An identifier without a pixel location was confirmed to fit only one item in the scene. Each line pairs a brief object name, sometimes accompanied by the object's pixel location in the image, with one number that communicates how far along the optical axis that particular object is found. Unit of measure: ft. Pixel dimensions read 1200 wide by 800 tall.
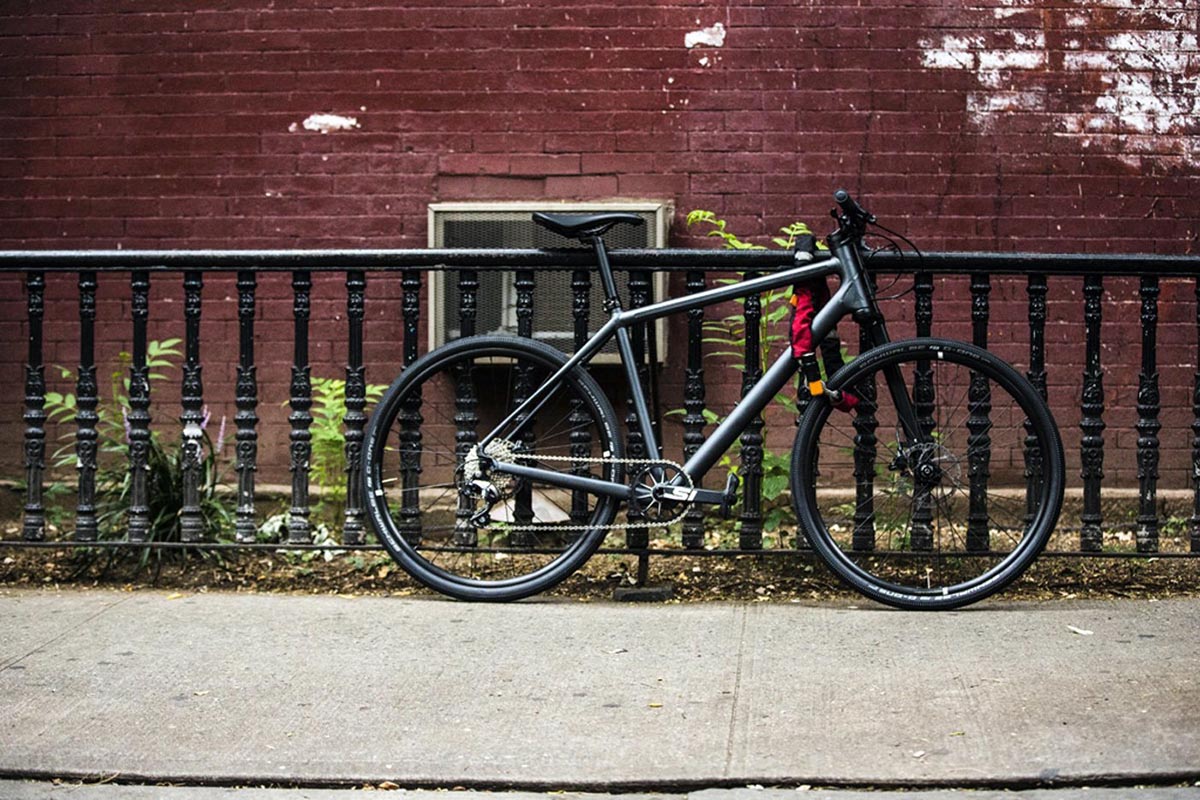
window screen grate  23.58
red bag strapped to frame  16.21
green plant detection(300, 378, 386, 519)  21.77
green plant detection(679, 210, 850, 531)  19.24
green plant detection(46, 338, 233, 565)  19.06
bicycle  16.24
